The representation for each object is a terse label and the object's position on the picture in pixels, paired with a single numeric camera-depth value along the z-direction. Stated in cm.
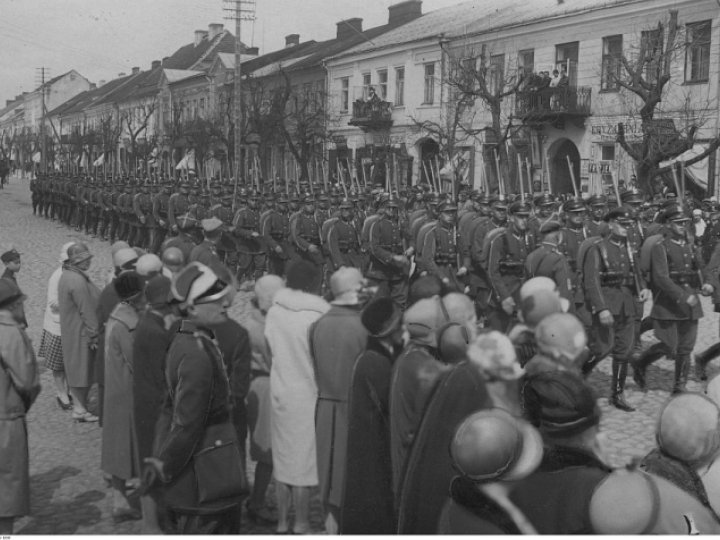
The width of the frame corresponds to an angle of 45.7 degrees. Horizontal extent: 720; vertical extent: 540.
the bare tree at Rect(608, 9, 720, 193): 1750
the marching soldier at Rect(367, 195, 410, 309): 1237
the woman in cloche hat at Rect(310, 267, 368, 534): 468
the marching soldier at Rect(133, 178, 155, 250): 2000
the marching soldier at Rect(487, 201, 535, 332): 946
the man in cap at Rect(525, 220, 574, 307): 832
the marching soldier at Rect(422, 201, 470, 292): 1127
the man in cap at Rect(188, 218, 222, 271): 1003
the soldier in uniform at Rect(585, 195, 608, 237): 1250
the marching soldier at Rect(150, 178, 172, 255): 1877
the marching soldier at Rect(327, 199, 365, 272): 1359
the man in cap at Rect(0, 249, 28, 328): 727
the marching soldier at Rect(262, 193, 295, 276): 1529
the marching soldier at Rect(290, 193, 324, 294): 1447
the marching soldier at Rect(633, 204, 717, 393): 808
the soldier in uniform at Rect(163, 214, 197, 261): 1149
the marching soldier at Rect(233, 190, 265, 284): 1581
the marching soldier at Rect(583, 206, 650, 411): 809
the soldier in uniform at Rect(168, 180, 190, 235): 1802
